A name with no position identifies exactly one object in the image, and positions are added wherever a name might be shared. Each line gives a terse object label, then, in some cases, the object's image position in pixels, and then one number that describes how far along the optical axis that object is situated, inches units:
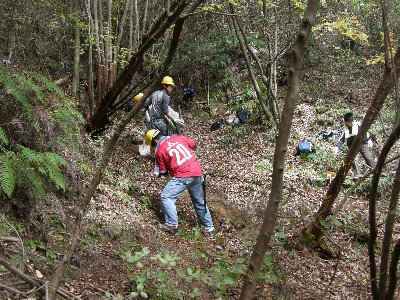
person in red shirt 275.0
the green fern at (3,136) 168.5
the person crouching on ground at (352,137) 412.8
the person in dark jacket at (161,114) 365.7
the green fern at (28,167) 166.1
